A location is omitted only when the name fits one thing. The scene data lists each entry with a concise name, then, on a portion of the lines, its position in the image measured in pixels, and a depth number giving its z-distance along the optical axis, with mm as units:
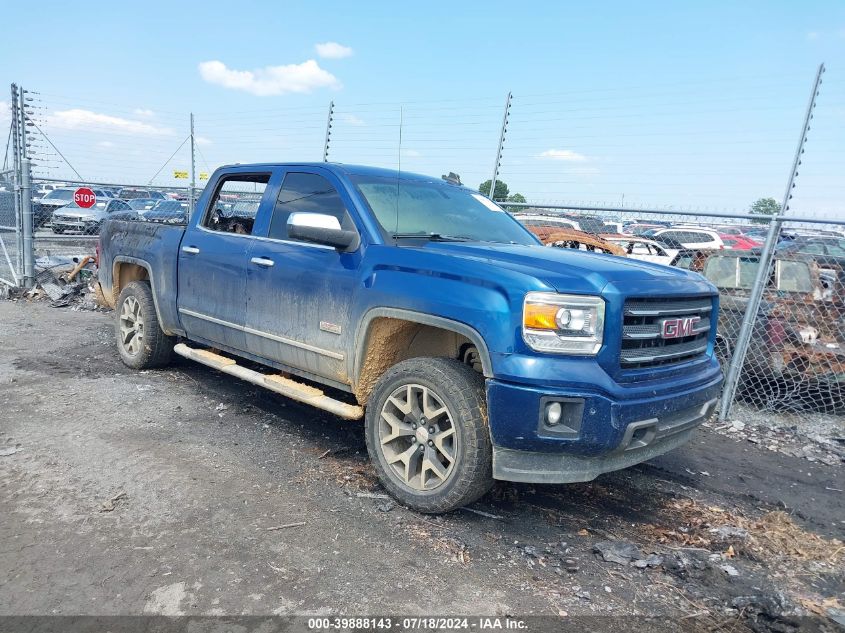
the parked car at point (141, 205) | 14766
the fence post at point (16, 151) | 9875
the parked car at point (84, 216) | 14086
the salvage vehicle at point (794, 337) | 5574
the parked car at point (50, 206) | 11612
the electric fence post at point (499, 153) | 8312
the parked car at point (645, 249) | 7785
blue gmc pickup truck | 3105
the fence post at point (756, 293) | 5637
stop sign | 11328
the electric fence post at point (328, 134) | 9797
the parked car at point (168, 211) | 11369
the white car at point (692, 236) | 6984
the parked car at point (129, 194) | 16119
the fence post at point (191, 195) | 10742
